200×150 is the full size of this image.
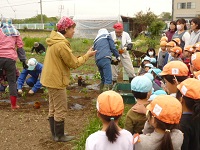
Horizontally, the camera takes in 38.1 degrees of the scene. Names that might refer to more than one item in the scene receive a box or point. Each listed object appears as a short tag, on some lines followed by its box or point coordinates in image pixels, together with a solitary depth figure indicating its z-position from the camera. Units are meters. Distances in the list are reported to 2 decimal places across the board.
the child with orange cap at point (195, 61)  3.82
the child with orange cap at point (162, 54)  7.06
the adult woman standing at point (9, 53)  5.48
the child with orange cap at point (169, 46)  6.20
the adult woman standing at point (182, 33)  6.92
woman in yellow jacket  4.03
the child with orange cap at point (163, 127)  2.14
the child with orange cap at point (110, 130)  2.24
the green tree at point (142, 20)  23.62
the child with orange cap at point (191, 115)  2.42
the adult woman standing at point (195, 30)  6.32
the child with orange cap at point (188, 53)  5.39
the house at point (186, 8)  53.25
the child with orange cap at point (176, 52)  5.63
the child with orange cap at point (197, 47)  5.03
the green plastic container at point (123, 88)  6.78
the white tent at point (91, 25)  27.67
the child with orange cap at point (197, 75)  3.32
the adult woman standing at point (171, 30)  8.13
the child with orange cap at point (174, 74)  3.18
